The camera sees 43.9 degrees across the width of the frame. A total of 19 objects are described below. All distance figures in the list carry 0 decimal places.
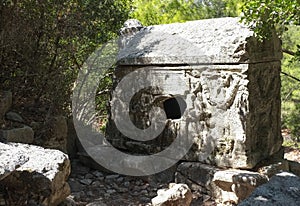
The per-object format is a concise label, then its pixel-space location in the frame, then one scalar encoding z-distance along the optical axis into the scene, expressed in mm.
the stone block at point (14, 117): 5785
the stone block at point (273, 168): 5629
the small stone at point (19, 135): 5215
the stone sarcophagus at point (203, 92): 5520
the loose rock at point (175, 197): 4867
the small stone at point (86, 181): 6230
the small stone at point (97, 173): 6641
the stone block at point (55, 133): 6262
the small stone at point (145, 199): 5739
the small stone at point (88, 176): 6509
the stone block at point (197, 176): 5718
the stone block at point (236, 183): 5207
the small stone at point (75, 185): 5916
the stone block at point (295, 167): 6578
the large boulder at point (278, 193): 2736
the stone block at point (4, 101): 5661
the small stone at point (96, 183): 6232
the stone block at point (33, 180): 3941
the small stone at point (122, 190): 6103
